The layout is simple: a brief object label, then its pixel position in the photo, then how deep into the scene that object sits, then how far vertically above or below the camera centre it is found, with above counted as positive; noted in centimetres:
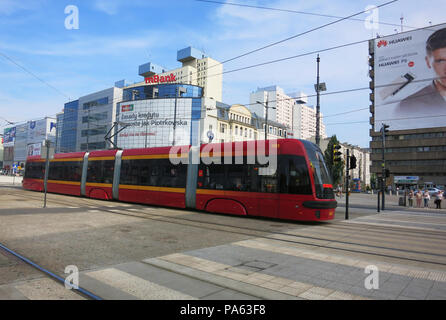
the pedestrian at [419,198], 2622 -139
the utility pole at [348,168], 1467 +59
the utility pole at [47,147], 1411 +116
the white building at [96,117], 7262 +1394
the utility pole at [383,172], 2119 +66
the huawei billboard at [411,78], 5778 +2072
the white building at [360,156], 12248 +1151
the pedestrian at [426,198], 2595 -136
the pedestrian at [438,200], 2425 -141
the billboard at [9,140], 9694 +995
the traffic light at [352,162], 1498 +90
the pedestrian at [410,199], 2702 -158
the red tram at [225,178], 1159 -10
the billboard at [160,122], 6420 +1152
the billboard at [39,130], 10070 +1393
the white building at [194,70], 10788 +4132
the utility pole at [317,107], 2017 +476
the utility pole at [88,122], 7377 +1233
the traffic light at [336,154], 1471 +127
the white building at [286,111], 15088 +3950
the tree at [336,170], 6229 +202
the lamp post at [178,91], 6831 +1899
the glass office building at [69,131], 8212 +1130
